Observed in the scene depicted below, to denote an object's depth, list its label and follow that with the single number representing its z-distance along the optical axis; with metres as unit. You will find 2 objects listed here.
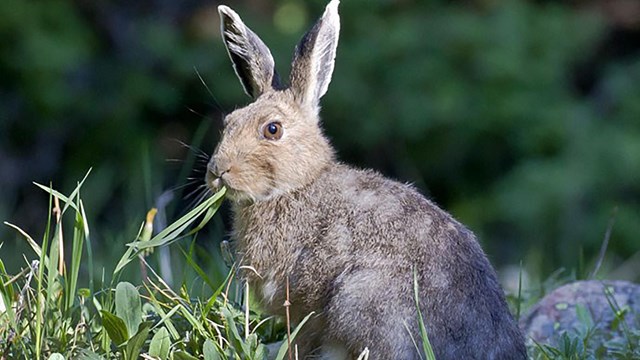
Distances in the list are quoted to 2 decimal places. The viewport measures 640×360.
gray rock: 9.04
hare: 7.72
